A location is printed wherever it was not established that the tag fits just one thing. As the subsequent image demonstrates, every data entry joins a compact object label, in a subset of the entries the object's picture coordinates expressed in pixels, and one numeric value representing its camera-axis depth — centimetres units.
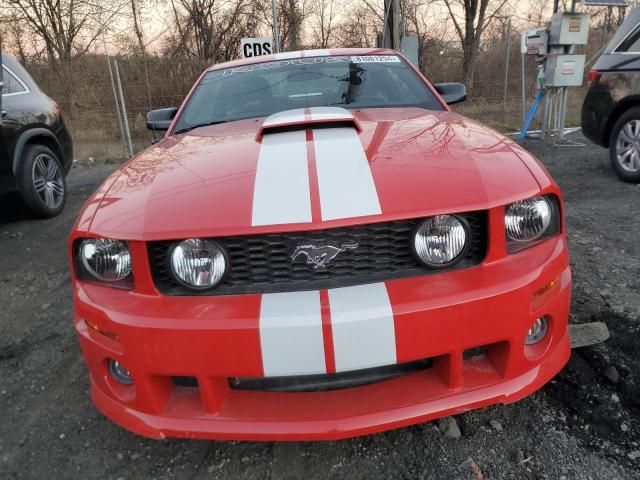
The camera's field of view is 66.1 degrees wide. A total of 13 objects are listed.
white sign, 847
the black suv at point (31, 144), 449
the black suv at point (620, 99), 481
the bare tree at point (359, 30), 1312
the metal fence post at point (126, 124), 911
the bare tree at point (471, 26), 1059
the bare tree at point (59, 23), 1289
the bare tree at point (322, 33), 1392
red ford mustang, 146
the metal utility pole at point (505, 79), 1016
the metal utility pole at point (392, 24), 841
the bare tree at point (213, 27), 1349
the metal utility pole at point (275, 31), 877
